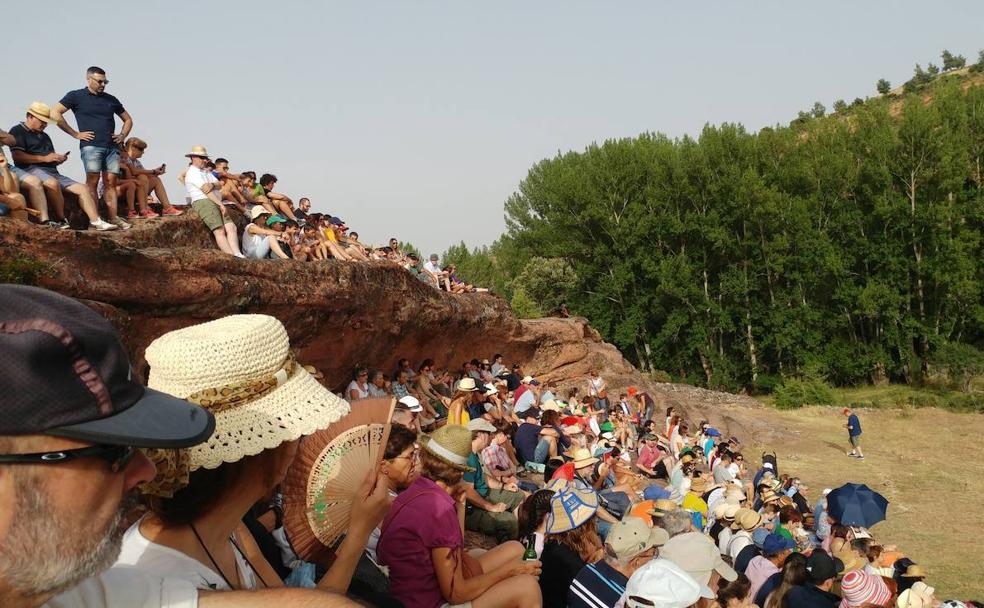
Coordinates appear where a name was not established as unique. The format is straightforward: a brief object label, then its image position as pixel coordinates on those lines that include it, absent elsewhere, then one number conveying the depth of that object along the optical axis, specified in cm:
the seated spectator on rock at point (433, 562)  394
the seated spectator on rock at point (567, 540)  475
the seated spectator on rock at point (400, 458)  464
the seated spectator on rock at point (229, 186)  1284
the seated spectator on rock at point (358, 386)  1220
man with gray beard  108
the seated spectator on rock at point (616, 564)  425
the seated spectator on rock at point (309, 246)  1308
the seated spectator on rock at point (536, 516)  522
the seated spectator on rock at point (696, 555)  494
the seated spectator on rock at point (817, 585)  540
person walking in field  2100
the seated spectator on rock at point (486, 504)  716
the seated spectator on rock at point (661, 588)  382
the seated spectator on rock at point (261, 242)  1168
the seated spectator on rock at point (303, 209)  1600
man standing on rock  924
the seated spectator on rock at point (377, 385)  1285
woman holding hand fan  202
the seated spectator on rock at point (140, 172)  1076
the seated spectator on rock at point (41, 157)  816
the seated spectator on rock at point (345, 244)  1523
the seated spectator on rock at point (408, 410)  719
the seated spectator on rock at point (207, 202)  1133
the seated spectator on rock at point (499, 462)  910
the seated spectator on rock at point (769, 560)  647
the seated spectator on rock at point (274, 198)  1470
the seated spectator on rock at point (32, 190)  789
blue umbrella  803
